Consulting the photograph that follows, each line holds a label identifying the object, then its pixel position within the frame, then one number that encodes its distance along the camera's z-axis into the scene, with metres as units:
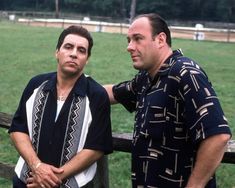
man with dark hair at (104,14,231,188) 2.56
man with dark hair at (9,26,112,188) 3.06
